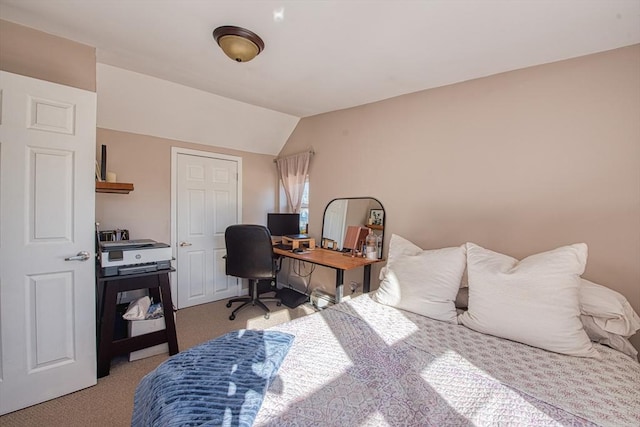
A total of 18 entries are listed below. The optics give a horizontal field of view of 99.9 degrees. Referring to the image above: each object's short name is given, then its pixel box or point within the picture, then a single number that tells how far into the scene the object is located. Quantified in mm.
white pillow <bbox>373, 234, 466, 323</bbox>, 1682
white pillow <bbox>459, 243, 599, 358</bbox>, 1305
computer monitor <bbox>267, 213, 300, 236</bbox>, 3629
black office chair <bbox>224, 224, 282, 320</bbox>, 2967
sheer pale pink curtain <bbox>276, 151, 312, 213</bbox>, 3592
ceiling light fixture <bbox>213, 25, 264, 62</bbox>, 1661
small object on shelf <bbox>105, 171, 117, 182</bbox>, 2553
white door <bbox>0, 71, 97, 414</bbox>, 1626
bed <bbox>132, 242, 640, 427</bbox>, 896
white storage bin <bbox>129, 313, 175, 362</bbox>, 2227
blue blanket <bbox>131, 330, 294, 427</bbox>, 869
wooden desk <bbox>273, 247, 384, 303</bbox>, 2555
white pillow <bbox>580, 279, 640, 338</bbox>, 1358
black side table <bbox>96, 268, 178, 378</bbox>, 2020
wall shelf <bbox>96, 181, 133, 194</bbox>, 2255
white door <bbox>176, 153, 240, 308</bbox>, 3316
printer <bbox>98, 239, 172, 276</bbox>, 2027
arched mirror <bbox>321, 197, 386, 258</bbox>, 2855
